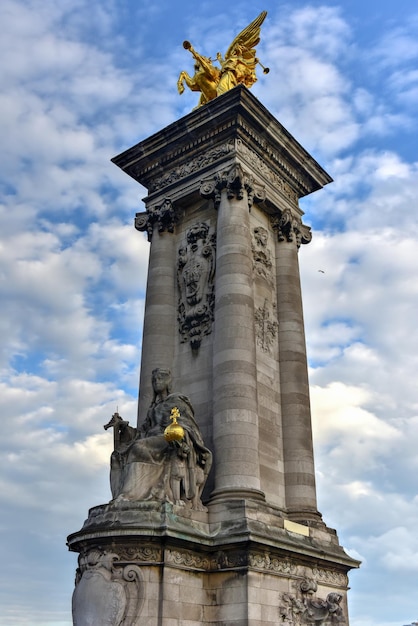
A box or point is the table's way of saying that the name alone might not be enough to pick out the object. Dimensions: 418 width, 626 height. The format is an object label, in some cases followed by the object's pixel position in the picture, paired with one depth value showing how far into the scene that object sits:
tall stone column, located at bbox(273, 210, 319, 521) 19.56
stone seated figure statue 16.17
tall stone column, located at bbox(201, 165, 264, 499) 17.28
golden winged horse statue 24.12
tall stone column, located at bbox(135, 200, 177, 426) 20.83
